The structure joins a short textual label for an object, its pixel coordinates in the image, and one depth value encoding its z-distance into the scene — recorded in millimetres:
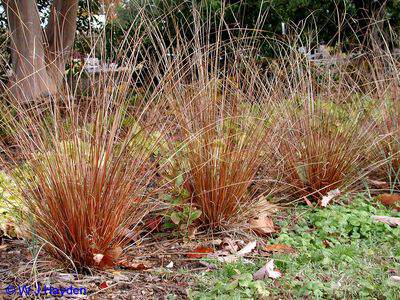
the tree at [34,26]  6170
